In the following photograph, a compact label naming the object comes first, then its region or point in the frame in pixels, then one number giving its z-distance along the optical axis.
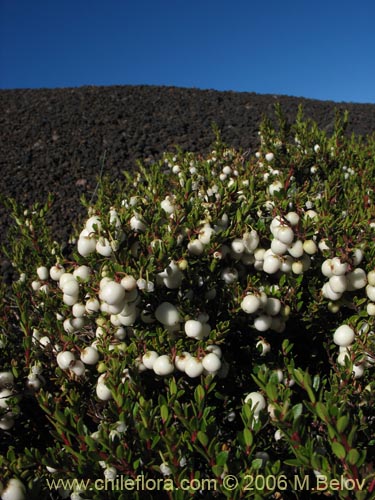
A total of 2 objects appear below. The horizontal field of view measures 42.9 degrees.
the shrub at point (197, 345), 0.19
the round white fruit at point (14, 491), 0.19
